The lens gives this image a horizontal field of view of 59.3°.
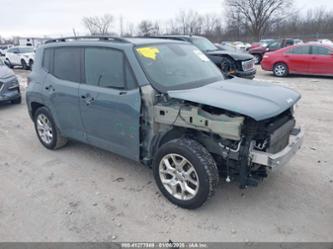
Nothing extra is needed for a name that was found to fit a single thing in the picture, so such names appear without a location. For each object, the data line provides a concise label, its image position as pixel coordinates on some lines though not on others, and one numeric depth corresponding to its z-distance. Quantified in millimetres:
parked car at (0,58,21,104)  8008
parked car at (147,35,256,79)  9828
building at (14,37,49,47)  44156
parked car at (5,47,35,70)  19006
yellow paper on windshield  3584
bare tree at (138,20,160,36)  56394
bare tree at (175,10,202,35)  62844
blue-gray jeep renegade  2955
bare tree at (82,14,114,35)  61141
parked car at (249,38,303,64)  19203
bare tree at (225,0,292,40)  55031
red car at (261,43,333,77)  11797
